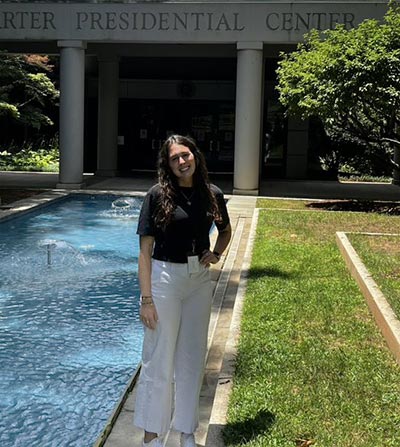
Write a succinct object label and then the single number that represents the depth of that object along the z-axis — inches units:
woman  132.0
